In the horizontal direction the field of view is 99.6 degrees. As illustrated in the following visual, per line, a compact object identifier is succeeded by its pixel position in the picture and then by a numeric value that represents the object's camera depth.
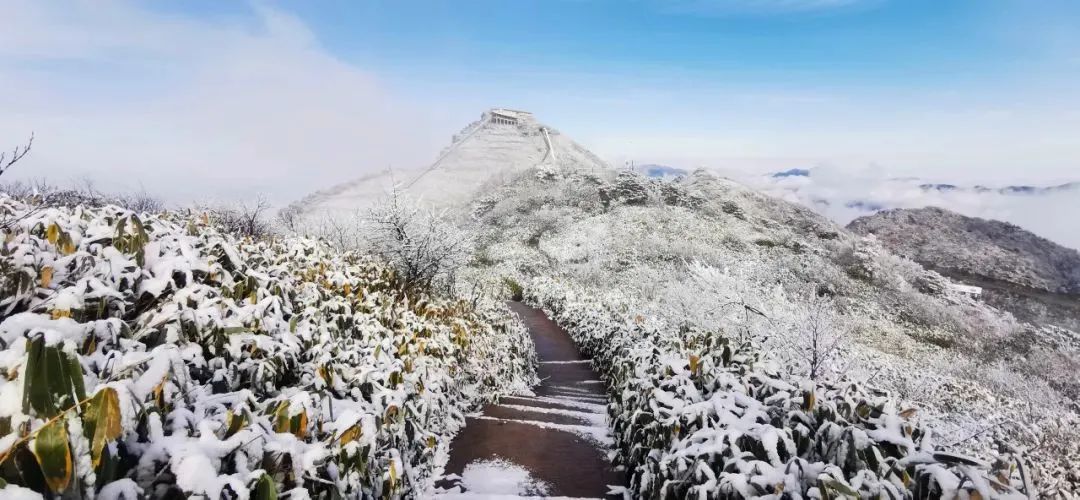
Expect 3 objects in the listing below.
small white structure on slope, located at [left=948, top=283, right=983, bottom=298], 48.85
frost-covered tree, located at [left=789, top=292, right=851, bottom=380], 10.52
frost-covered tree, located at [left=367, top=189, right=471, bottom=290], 11.91
